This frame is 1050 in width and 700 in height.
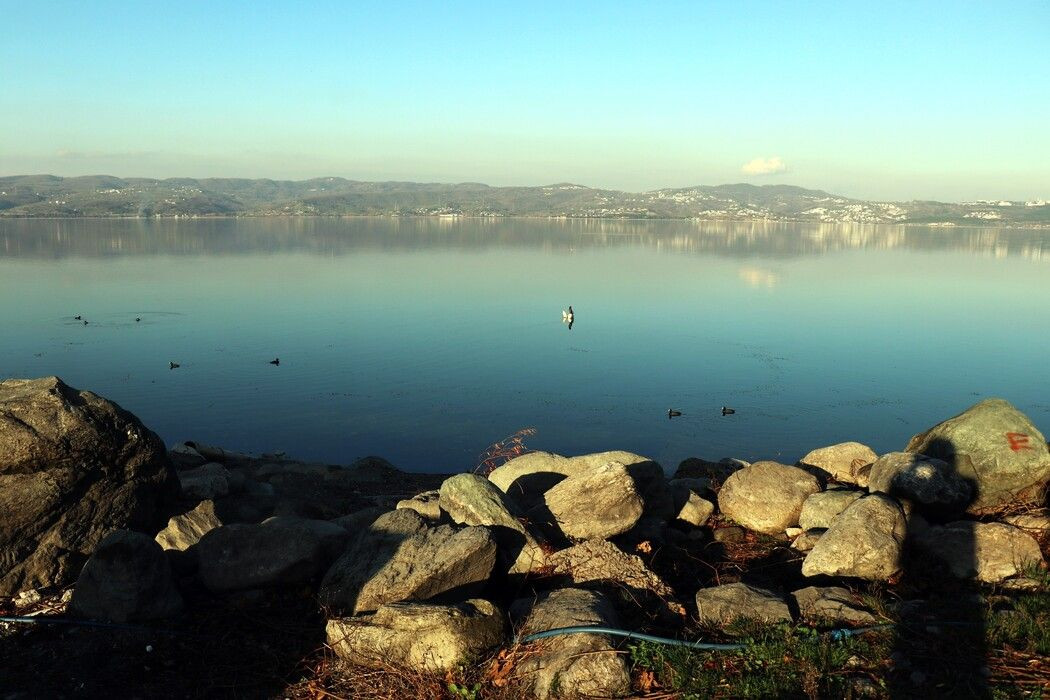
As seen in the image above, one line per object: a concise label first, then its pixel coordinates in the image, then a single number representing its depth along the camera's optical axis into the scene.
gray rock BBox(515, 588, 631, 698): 6.18
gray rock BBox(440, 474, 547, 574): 8.57
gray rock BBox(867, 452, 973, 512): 9.73
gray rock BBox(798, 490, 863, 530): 10.17
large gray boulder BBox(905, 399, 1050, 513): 10.08
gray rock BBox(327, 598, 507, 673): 6.64
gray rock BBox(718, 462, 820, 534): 10.80
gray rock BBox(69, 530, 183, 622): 7.52
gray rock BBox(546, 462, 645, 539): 9.55
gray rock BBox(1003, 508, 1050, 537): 9.07
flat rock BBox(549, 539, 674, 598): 7.94
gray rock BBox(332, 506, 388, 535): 10.33
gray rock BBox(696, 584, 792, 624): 7.15
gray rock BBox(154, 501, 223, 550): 9.33
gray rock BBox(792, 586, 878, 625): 7.09
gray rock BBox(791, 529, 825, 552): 9.63
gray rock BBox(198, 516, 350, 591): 8.31
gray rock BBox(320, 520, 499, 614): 7.61
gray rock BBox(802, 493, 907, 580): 8.45
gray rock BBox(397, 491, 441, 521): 9.33
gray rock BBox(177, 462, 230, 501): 11.79
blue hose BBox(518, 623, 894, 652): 6.52
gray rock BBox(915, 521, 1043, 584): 8.39
